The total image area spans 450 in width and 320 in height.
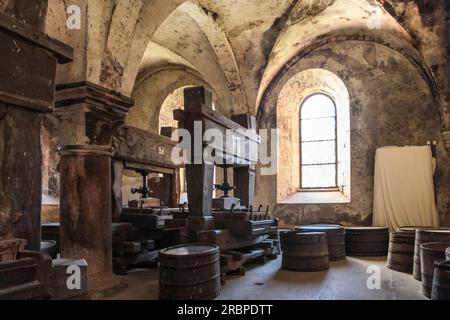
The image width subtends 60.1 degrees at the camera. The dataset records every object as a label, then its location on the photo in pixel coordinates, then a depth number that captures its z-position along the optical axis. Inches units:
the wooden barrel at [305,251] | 233.9
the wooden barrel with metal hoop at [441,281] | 138.0
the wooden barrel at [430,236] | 219.9
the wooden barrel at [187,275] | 163.0
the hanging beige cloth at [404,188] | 365.4
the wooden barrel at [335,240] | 276.4
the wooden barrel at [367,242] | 297.7
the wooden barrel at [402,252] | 231.1
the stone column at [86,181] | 195.5
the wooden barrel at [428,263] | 174.9
